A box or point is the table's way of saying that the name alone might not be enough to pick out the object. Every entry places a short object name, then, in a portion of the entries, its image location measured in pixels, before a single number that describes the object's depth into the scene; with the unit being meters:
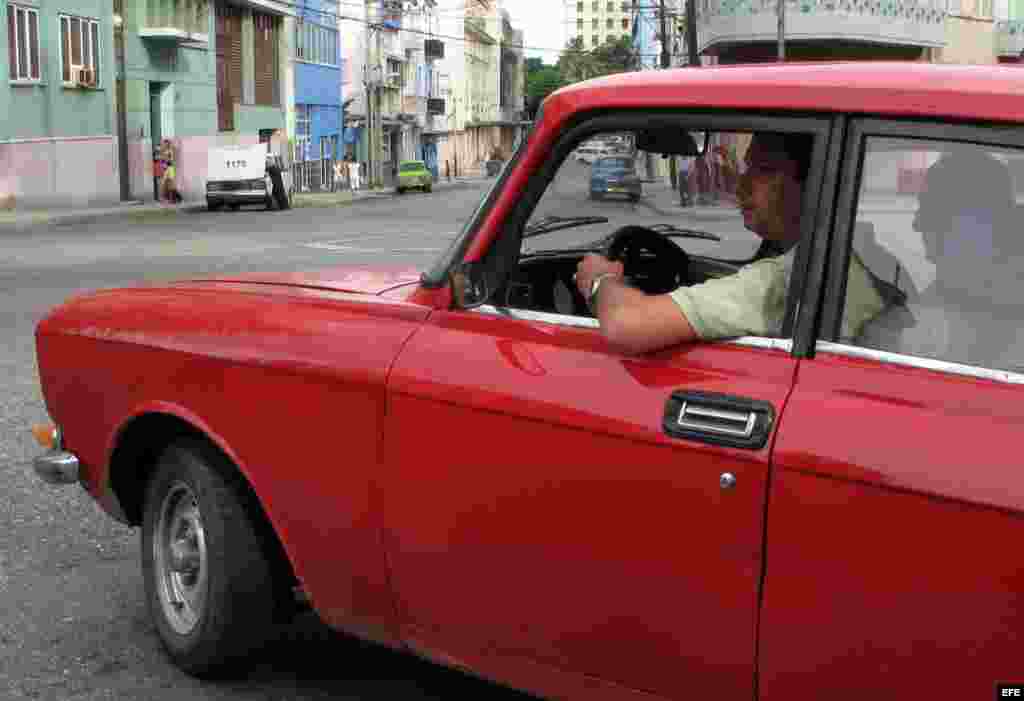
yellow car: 67.29
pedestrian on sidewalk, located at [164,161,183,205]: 44.62
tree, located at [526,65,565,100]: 153.24
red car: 2.64
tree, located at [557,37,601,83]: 104.54
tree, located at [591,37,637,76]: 111.81
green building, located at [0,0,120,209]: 36.53
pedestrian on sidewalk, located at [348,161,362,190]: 65.25
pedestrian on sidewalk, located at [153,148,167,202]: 45.34
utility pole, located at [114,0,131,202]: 42.28
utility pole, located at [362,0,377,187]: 70.81
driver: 3.03
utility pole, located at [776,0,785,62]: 31.94
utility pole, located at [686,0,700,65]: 14.62
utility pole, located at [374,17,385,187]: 76.12
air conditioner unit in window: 40.40
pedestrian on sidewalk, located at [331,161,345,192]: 71.19
